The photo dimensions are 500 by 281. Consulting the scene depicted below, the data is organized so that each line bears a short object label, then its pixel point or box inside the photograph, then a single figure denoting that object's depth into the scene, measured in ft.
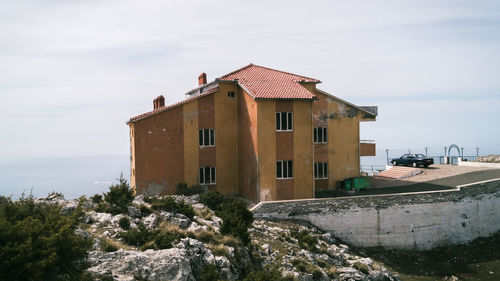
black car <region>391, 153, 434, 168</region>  149.89
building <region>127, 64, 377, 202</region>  98.78
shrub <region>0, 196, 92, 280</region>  37.55
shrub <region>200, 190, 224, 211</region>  86.89
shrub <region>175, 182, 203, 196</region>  102.83
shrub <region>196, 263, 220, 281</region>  48.55
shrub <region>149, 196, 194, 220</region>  71.41
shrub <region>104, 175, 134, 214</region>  67.26
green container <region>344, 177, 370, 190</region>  112.14
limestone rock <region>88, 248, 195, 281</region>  44.86
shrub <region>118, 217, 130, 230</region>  59.88
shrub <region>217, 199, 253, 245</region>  65.92
